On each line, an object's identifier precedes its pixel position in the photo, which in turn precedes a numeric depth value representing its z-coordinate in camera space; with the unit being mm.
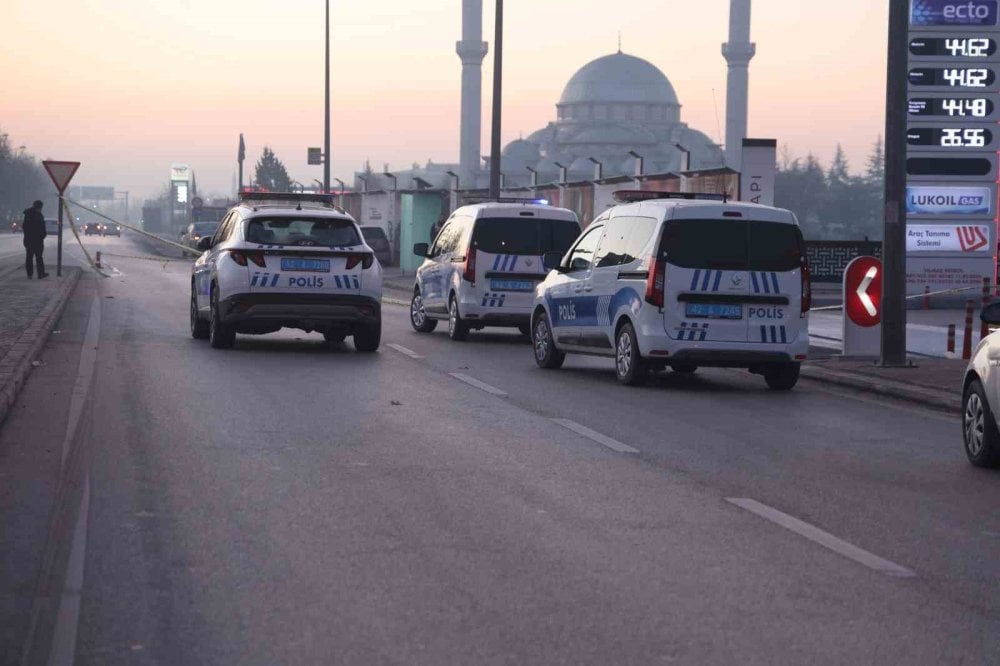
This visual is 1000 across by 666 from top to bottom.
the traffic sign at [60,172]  36719
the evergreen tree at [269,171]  193375
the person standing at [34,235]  38094
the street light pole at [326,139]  55344
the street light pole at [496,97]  31953
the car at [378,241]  57562
